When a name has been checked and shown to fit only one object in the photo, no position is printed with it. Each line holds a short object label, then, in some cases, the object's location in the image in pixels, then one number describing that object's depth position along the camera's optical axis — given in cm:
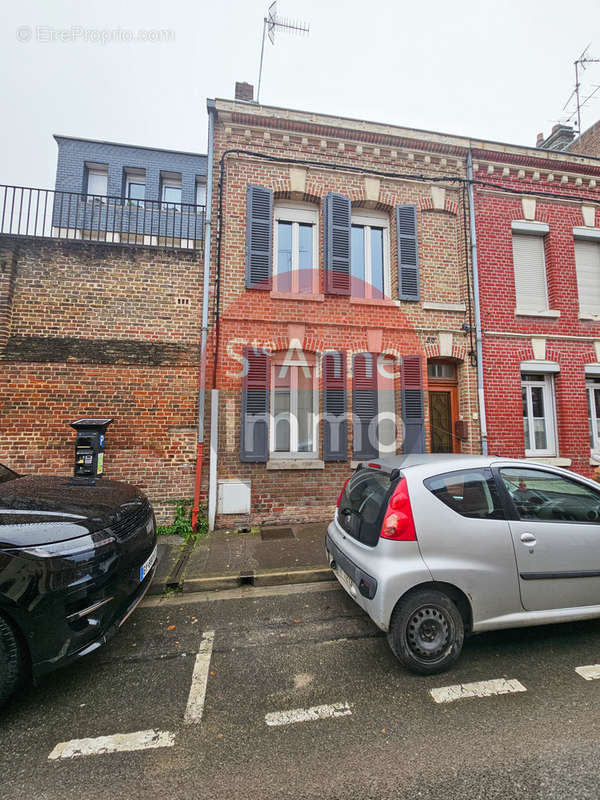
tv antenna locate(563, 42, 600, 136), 1041
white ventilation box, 623
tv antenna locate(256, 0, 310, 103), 821
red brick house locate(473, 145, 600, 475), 739
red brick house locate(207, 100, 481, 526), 652
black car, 228
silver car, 272
